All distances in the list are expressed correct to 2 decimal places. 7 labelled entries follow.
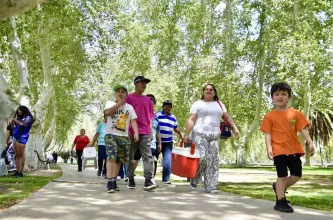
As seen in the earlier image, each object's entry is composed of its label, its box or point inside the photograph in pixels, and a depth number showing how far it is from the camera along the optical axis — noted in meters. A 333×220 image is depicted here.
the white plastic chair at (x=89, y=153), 16.34
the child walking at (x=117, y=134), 7.66
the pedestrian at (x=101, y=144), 12.73
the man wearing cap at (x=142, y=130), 8.25
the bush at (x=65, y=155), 58.55
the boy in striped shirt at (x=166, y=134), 10.20
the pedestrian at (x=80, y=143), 18.08
